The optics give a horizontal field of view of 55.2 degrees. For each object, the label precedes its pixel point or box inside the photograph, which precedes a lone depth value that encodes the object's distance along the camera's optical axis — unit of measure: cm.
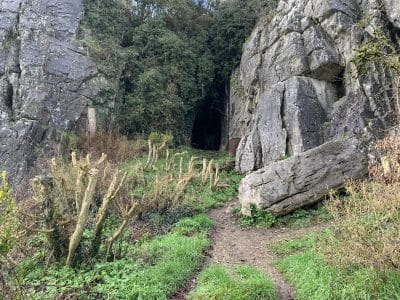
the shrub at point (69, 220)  671
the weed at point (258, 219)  1031
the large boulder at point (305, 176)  1040
